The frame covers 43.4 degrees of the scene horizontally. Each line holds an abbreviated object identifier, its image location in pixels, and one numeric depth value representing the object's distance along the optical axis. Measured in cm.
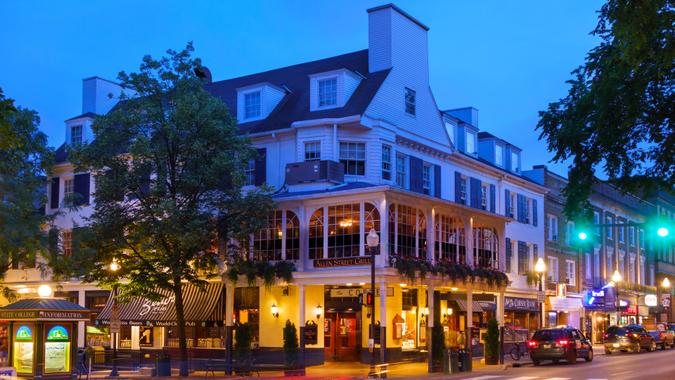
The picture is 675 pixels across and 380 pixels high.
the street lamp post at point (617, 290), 5792
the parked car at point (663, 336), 5228
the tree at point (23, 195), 3095
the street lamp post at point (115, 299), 3275
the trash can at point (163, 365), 3328
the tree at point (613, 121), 2053
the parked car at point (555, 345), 3769
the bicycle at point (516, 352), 4047
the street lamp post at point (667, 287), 7112
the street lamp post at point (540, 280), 4278
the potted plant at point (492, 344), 3722
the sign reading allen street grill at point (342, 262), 3422
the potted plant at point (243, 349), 3325
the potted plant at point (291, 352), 3219
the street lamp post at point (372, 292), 2959
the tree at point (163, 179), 3338
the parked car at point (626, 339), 4744
